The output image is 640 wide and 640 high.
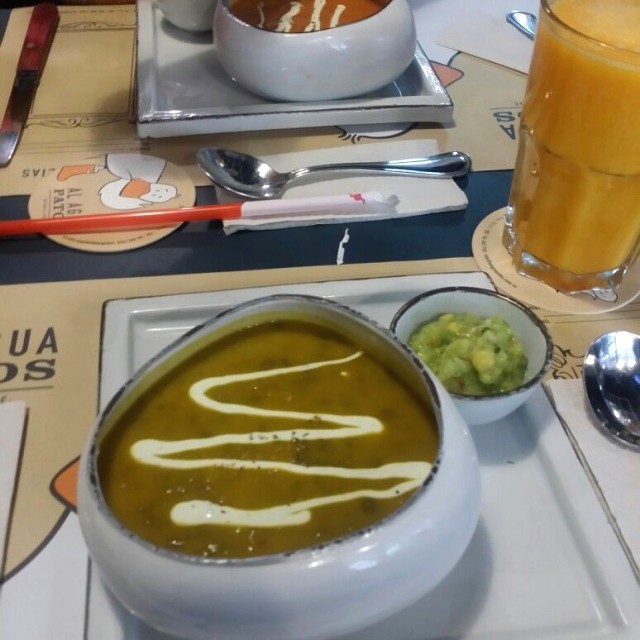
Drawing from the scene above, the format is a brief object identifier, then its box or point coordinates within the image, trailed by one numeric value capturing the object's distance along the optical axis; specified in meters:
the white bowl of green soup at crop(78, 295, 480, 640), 0.42
